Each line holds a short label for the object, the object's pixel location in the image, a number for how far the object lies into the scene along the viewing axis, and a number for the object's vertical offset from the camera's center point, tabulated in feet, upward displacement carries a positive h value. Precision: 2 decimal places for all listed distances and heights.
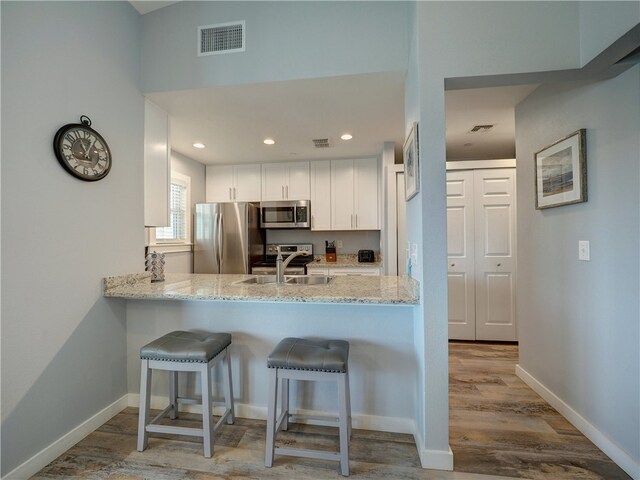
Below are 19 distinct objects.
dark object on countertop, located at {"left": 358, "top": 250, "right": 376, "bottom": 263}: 12.64 -0.54
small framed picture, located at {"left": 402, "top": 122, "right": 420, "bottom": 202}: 5.28 +1.55
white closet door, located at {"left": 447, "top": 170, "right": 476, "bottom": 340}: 10.85 -0.15
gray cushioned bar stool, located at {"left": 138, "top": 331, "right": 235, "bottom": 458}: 5.20 -2.16
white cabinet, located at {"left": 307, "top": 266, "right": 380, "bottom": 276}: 11.82 -1.10
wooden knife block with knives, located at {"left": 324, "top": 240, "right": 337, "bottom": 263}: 13.30 -0.36
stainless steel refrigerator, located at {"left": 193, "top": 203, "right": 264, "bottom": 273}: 12.37 +0.29
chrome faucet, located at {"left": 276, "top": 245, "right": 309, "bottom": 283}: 7.63 -0.62
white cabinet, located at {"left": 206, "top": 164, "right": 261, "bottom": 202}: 13.44 +2.80
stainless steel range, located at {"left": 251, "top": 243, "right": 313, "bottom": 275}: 12.26 -0.84
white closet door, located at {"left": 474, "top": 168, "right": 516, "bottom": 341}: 10.65 -0.22
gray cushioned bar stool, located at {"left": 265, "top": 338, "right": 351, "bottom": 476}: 4.76 -2.15
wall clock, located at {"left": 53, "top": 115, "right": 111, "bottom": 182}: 5.38 +1.82
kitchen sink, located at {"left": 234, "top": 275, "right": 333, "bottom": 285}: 8.07 -1.00
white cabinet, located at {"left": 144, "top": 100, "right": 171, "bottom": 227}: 7.54 +2.09
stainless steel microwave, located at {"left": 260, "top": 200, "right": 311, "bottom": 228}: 12.94 +1.32
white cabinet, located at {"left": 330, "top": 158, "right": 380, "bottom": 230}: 12.73 +2.13
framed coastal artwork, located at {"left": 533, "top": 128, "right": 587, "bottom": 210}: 5.82 +1.53
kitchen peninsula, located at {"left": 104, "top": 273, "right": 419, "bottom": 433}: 5.91 -1.80
